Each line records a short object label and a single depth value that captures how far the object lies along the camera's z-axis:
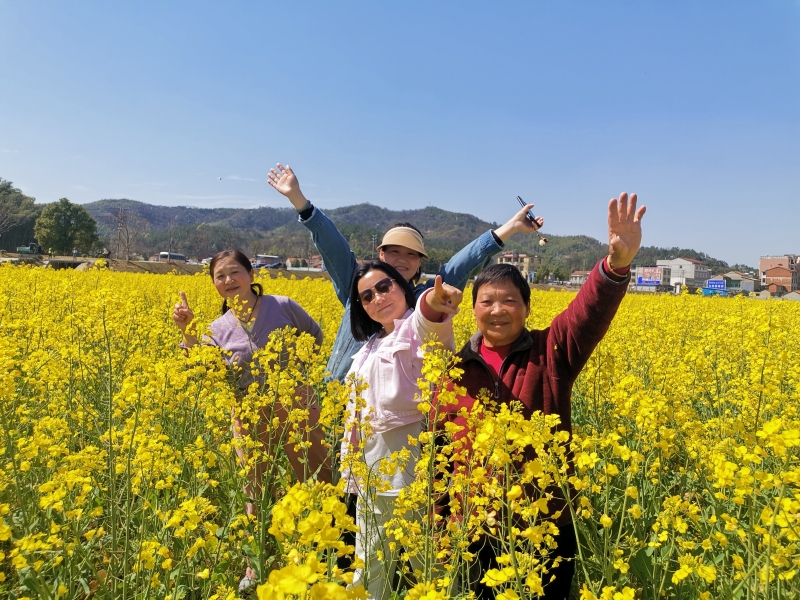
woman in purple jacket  2.84
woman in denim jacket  2.90
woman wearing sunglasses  1.93
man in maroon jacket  1.87
